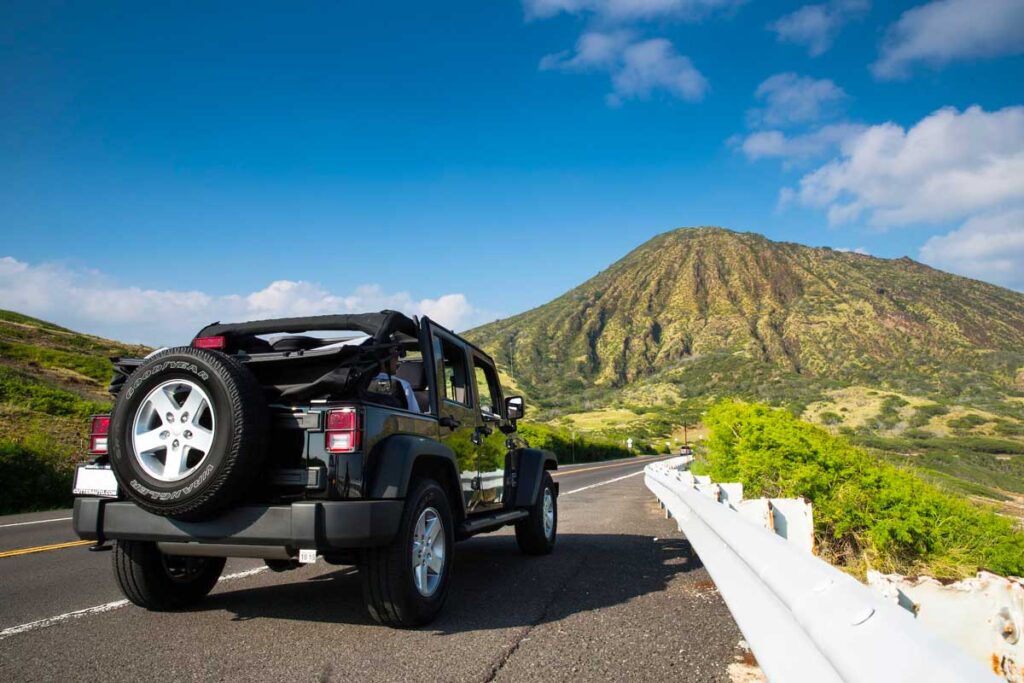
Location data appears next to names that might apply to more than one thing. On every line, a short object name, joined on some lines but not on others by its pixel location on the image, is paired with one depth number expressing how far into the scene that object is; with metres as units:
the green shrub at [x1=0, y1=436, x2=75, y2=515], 12.49
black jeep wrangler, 3.92
